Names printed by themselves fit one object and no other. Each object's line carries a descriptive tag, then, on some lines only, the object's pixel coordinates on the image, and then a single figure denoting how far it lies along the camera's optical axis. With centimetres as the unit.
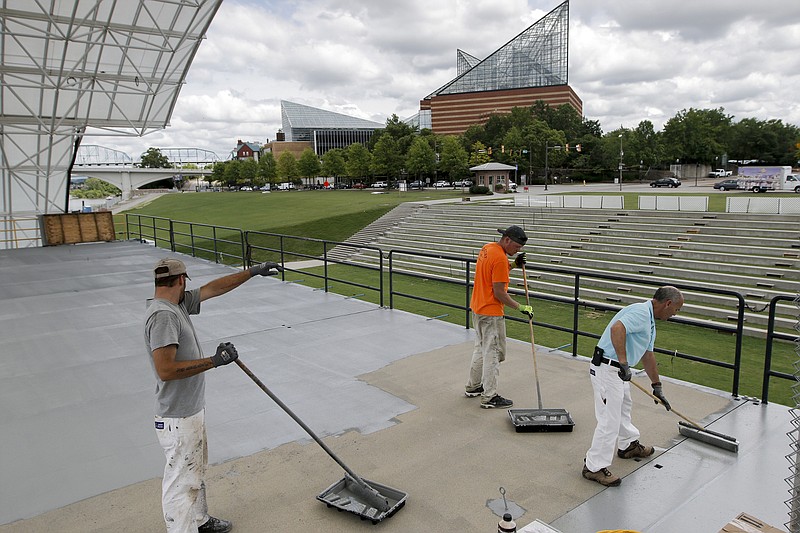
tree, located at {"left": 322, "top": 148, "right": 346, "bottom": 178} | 8575
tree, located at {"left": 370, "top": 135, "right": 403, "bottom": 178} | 7138
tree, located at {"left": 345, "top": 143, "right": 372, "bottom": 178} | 7894
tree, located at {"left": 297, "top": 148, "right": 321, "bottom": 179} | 9125
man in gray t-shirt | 294
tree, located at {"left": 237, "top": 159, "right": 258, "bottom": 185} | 10400
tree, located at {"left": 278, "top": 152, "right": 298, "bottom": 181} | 9650
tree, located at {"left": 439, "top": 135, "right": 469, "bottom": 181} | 6806
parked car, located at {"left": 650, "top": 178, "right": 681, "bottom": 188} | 5759
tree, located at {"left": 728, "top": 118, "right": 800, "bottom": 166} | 8581
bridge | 8084
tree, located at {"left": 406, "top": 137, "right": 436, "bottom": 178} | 6906
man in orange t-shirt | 509
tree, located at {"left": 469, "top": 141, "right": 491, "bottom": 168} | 7588
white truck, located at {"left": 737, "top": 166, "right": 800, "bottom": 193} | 4378
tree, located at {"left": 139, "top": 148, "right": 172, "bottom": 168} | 15888
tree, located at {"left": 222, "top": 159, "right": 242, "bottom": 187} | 11269
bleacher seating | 1593
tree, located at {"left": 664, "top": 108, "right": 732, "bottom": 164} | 8019
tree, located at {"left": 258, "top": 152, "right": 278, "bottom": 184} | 10024
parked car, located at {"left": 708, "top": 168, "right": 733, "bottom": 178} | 8282
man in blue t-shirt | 384
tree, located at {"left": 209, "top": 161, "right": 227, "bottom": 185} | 12000
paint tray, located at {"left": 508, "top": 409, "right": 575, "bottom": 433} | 471
